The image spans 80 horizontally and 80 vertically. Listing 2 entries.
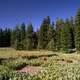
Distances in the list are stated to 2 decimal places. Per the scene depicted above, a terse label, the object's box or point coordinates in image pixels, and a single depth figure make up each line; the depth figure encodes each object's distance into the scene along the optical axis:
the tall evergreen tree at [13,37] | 106.30
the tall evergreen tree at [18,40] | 92.12
